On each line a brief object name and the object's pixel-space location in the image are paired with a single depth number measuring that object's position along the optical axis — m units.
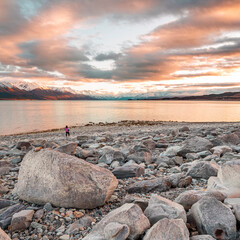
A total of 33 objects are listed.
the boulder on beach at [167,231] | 2.90
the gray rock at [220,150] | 8.52
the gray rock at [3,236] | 2.94
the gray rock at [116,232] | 2.99
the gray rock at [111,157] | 8.09
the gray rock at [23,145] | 11.58
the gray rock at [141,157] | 8.17
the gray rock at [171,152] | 9.04
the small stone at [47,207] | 4.24
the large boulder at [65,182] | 4.29
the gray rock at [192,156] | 8.46
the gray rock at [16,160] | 8.65
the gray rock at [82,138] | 16.23
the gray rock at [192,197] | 4.04
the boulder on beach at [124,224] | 3.05
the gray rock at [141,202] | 4.02
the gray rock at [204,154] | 8.63
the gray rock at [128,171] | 6.39
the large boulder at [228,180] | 4.42
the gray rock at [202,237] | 3.04
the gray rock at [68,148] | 8.88
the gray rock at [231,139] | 10.84
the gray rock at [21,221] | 3.67
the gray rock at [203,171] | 6.08
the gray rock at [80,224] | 3.61
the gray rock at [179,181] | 5.58
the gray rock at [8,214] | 3.75
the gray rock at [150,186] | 5.32
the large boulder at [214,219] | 3.25
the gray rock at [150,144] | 11.06
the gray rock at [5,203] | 4.53
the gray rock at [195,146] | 9.14
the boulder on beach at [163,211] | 3.45
